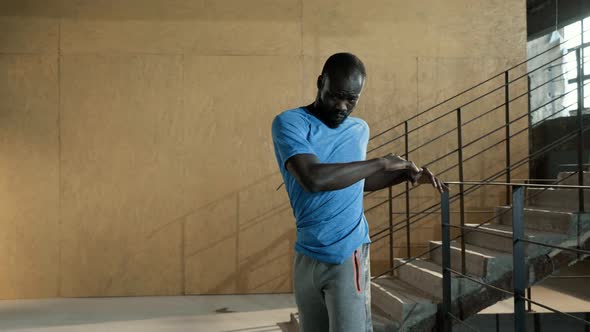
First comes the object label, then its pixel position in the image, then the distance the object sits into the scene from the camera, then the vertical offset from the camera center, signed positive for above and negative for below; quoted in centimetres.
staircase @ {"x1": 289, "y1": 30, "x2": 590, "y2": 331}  395 -71
